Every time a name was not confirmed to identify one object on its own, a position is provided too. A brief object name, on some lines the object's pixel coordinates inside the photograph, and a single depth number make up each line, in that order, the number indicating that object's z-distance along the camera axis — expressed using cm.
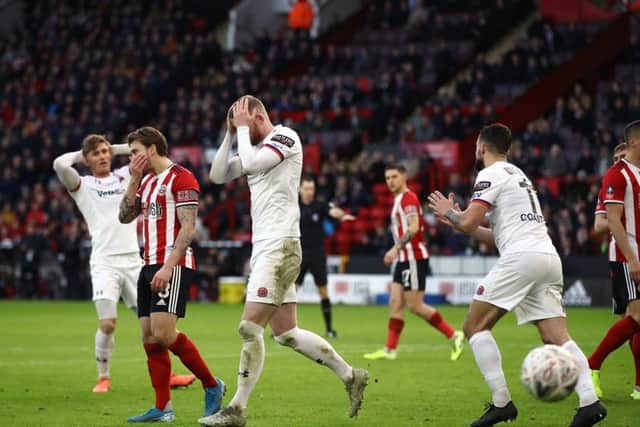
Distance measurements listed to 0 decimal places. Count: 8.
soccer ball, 1678
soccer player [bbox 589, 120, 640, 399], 2011
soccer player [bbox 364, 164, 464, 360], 3115
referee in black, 3934
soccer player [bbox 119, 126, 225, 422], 1933
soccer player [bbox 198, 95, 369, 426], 1837
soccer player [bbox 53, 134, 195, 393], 2452
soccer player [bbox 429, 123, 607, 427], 1802
